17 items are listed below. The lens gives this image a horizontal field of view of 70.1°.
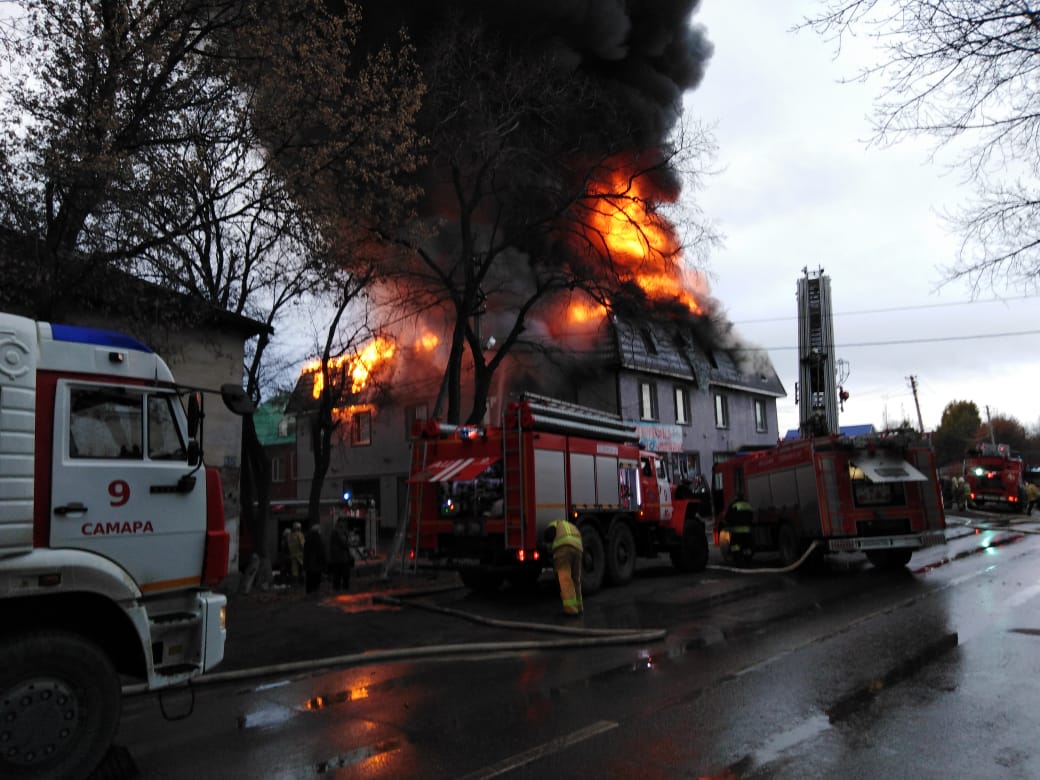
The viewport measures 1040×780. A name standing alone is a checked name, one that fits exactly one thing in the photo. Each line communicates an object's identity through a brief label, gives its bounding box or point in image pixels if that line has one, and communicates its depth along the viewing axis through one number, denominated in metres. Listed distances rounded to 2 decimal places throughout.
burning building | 15.47
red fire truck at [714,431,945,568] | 12.66
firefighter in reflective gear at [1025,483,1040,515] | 28.68
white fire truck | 3.98
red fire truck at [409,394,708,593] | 10.68
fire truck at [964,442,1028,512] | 28.25
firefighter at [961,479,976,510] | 30.31
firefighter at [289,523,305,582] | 15.63
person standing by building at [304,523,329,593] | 12.32
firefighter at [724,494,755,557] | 14.72
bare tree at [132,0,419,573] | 9.11
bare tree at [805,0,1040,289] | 5.93
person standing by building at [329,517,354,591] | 12.52
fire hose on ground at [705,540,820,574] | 12.98
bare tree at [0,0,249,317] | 7.67
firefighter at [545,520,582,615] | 9.55
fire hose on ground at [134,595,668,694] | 6.58
